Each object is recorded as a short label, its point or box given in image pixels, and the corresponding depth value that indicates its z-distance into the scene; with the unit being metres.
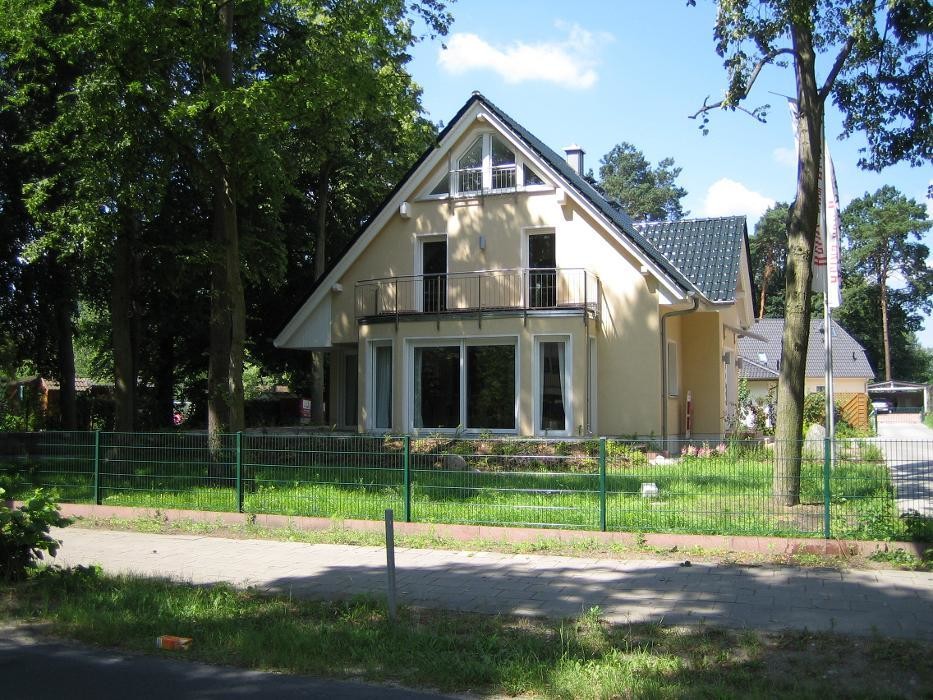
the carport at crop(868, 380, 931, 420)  71.94
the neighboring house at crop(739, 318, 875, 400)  46.37
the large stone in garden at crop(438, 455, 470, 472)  10.91
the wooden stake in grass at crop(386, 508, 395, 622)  6.89
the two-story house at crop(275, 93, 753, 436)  19.44
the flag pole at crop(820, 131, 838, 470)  17.06
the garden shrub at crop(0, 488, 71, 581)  8.07
